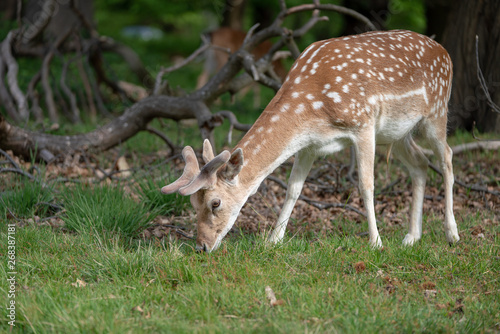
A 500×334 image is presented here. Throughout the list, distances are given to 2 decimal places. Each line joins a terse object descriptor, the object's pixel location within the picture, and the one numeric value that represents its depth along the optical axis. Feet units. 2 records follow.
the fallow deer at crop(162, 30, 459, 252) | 27.61
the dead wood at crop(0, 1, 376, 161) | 41.73
